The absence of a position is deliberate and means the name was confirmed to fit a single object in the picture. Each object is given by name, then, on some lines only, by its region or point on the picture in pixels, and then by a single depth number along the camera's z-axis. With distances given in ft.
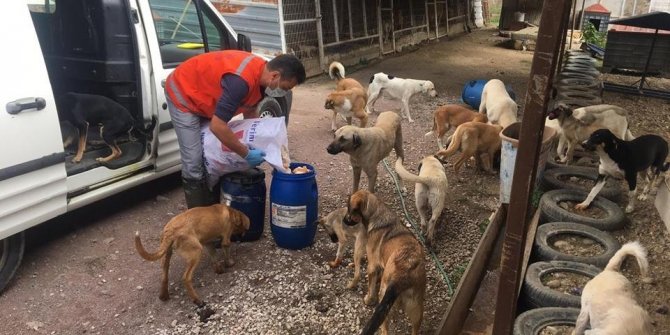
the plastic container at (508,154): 16.84
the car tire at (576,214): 15.56
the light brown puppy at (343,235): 13.14
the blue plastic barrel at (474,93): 29.94
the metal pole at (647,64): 35.96
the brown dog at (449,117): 23.71
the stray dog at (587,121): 21.20
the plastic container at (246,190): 14.33
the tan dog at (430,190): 15.26
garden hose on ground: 13.85
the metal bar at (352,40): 42.38
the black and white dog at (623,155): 16.38
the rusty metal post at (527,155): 6.97
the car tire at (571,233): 13.26
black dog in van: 15.48
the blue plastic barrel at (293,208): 13.89
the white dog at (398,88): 30.12
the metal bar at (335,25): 42.80
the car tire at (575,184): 17.94
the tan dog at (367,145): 17.06
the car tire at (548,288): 11.60
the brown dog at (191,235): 12.08
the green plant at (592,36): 54.02
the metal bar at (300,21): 37.97
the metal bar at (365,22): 46.91
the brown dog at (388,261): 10.00
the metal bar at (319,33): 40.21
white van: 11.67
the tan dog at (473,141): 19.99
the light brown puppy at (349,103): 25.39
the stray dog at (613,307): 9.03
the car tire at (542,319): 10.44
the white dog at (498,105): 22.71
